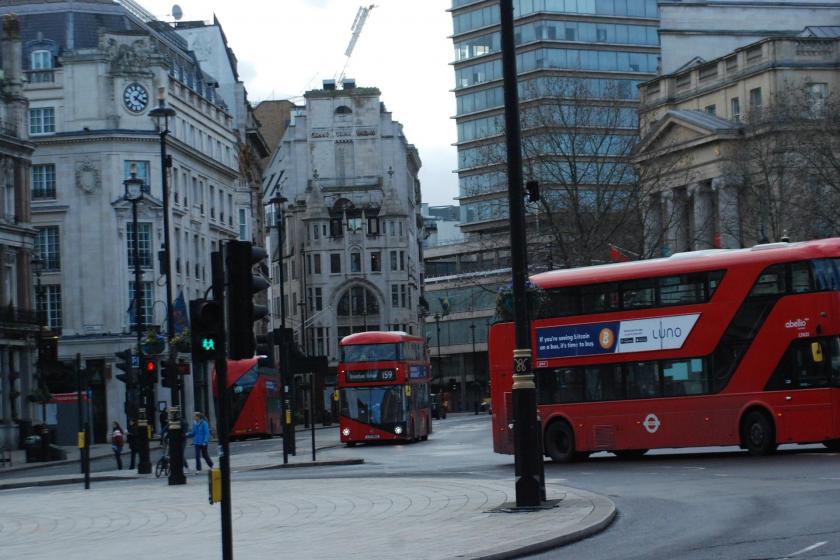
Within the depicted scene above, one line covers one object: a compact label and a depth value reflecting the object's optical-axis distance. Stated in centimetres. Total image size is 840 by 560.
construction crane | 19225
